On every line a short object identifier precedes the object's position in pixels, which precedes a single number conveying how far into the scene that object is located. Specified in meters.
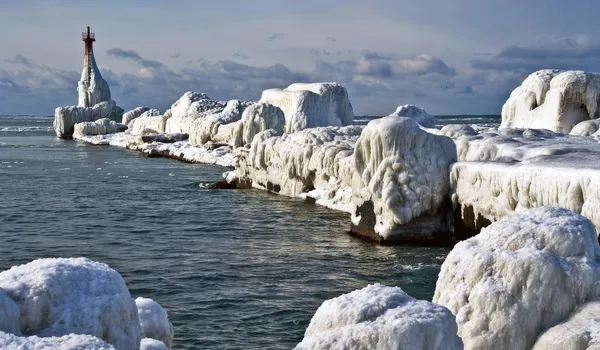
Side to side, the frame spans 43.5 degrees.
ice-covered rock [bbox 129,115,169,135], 81.25
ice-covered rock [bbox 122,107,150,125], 102.44
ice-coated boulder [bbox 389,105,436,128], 57.50
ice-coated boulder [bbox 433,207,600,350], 8.33
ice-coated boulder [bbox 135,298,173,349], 7.46
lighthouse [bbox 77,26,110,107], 114.44
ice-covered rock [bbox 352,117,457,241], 21.47
